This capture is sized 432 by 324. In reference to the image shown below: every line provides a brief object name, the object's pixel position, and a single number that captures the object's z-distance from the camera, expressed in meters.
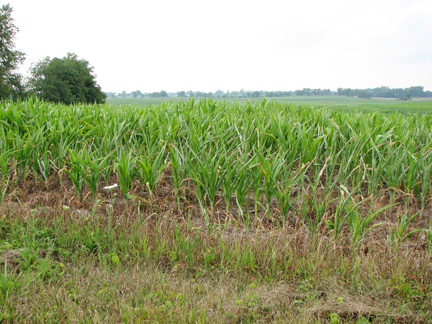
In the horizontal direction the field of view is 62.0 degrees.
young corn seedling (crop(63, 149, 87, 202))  3.34
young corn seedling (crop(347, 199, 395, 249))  2.74
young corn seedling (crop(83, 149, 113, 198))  3.32
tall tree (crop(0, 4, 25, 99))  27.69
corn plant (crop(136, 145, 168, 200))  3.25
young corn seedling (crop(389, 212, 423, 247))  2.80
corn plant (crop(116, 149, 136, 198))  3.21
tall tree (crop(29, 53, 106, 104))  31.95
